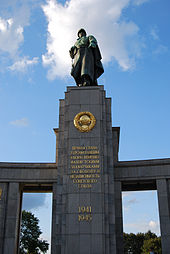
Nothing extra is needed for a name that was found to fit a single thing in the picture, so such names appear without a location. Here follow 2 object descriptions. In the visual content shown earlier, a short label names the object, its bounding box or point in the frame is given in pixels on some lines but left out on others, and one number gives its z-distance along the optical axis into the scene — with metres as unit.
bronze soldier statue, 24.86
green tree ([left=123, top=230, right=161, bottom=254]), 67.69
